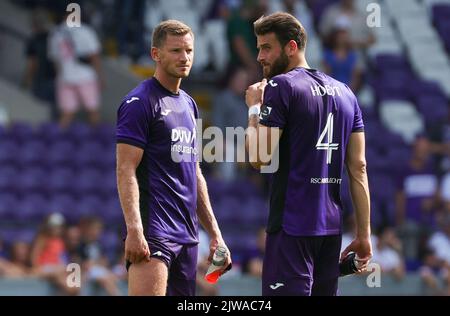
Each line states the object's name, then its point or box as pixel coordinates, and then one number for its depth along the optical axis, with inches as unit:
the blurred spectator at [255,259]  581.3
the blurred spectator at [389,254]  594.7
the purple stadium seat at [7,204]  630.5
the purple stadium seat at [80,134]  667.4
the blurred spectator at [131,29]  742.5
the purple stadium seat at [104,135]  668.7
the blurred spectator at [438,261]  589.9
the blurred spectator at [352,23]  711.1
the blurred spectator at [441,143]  667.4
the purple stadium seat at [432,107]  720.8
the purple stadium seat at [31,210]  629.6
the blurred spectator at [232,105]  656.4
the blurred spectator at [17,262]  560.1
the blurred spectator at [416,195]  631.2
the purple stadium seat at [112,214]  631.2
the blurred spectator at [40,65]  713.6
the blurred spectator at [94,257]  551.8
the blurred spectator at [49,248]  570.6
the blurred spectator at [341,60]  671.8
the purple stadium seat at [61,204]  628.4
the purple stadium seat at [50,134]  665.6
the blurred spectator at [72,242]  576.7
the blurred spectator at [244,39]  673.0
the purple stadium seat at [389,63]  764.6
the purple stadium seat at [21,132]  664.4
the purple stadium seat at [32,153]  654.5
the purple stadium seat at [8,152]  652.7
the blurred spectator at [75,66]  677.9
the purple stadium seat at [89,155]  658.2
